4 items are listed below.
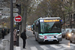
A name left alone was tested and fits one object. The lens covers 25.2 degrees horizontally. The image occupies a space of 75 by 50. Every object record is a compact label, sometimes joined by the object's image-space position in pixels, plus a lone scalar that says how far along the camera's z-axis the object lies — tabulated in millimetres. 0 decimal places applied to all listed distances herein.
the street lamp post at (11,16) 8790
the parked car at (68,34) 24505
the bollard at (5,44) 10093
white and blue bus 17375
